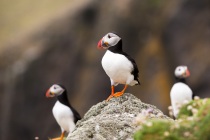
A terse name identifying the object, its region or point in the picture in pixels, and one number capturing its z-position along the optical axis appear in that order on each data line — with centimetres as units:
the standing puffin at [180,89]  2059
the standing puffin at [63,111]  2011
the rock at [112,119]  1199
